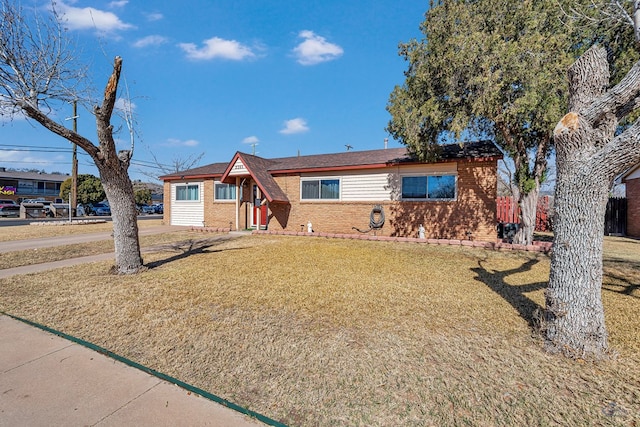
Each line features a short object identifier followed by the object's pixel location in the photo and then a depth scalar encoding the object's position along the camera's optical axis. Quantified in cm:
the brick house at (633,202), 1400
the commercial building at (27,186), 4444
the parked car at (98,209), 3456
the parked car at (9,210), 3082
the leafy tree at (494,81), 808
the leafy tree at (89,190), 3238
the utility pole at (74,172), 2286
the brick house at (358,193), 1112
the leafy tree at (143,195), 4356
